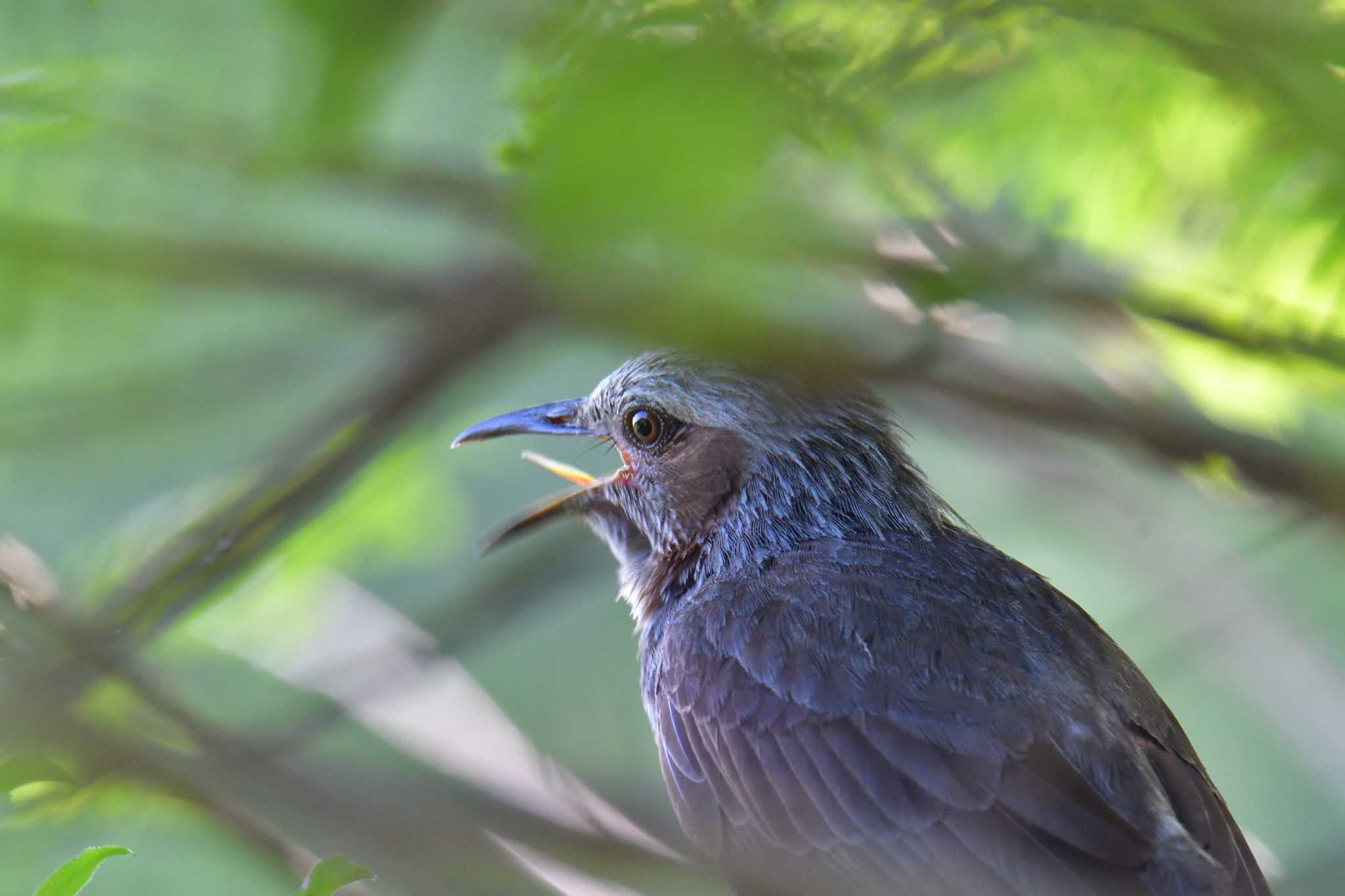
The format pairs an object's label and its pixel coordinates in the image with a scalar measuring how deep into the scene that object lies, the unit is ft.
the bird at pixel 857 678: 22.80
